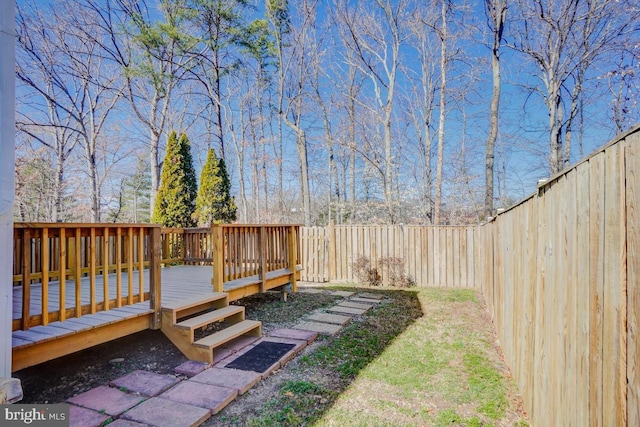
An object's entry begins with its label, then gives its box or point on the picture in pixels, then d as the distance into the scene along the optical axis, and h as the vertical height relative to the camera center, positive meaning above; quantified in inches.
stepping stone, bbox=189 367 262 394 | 113.5 -57.2
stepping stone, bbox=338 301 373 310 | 230.2 -64.1
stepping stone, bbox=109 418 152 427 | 90.0 -55.6
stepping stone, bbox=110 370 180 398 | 110.7 -57.2
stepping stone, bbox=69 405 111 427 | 90.3 -55.4
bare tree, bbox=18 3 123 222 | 388.8 +178.0
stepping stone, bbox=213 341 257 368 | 131.6 -58.4
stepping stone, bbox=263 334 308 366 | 137.0 -58.9
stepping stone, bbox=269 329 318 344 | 161.2 -59.5
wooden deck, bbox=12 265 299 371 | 99.3 -38.7
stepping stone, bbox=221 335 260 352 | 149.0 -58.7
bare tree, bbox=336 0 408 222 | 443.5 +232.1
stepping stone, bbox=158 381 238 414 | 101.4 -56.6
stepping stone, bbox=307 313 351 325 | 193.7 -61.9
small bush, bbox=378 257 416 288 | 321.1 -57.8
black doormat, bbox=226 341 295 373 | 128.6 -58.2
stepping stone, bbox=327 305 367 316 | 214.2 -63.2
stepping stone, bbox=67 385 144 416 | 97.9 -56.0
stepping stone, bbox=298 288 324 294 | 290.4 -67.6
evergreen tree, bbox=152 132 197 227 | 327.9 +23.7
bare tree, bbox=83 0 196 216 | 415.2 +212.7
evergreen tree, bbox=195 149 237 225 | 352.5 +18.8
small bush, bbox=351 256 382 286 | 331.0 -59.3
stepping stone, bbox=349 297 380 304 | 249.5 -65.6
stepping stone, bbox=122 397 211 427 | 91.5 -55.9
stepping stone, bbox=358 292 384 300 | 268.4 -66.7
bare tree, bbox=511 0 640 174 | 327.9 +175.8
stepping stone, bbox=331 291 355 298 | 276.2 -66.9
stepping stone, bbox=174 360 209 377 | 123.6 -57.5
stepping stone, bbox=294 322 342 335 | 174.7 -60.9
